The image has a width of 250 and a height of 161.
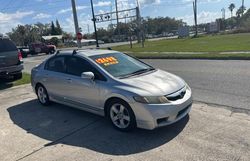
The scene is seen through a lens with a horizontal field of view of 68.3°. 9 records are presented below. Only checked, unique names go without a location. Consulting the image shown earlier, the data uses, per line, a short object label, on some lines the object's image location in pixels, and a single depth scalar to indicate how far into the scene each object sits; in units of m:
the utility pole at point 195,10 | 38.25
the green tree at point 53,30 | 76.07
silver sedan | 3.08
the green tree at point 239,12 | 76.47
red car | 23.99
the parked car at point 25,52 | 22.84
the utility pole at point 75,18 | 14.42
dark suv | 7.01
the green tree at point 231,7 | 89.72
